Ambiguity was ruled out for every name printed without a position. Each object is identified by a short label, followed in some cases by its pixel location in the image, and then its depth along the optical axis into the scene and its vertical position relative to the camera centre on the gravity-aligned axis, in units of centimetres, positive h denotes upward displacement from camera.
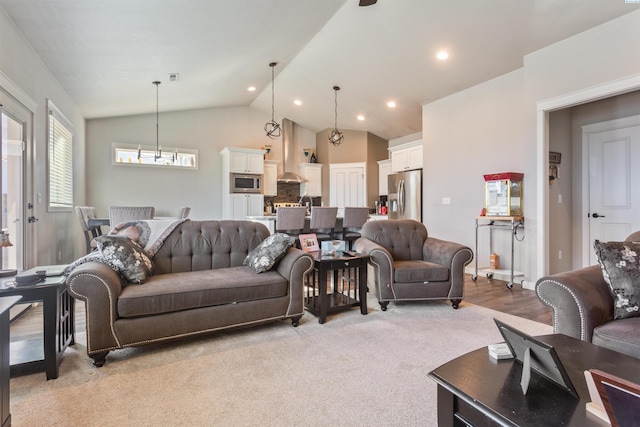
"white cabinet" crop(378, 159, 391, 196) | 802 +95
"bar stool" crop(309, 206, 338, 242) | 525 -14
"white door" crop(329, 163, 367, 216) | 828 +73
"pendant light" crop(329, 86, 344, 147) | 634 +227
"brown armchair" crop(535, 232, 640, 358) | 166 -55
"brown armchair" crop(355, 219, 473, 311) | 332 -63
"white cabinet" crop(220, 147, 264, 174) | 729 +122
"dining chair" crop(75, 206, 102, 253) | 456 -12
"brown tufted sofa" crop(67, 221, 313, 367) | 217 -57
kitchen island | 538 -15
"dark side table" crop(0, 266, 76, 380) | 198 -75
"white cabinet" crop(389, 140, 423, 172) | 653 +117
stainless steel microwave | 739 +70
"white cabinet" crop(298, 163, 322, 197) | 852 +91
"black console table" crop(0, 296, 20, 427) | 138 -64
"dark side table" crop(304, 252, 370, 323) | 299 -71
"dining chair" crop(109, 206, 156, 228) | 444 +0
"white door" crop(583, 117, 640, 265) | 431 +40
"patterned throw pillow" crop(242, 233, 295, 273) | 287 -35
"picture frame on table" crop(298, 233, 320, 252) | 334 -30
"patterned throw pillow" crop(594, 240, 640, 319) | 185 -35
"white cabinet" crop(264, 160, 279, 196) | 809 +89
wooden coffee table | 100 -60
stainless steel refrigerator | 626 +36
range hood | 826 +153
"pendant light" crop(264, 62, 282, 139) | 574 +254
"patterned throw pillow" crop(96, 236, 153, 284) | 242 -33
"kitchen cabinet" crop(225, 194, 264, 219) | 731 +19
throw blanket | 291 -16
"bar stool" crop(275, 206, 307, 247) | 505 -7
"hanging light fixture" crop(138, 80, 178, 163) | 670 +124
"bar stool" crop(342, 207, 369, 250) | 545 -14
